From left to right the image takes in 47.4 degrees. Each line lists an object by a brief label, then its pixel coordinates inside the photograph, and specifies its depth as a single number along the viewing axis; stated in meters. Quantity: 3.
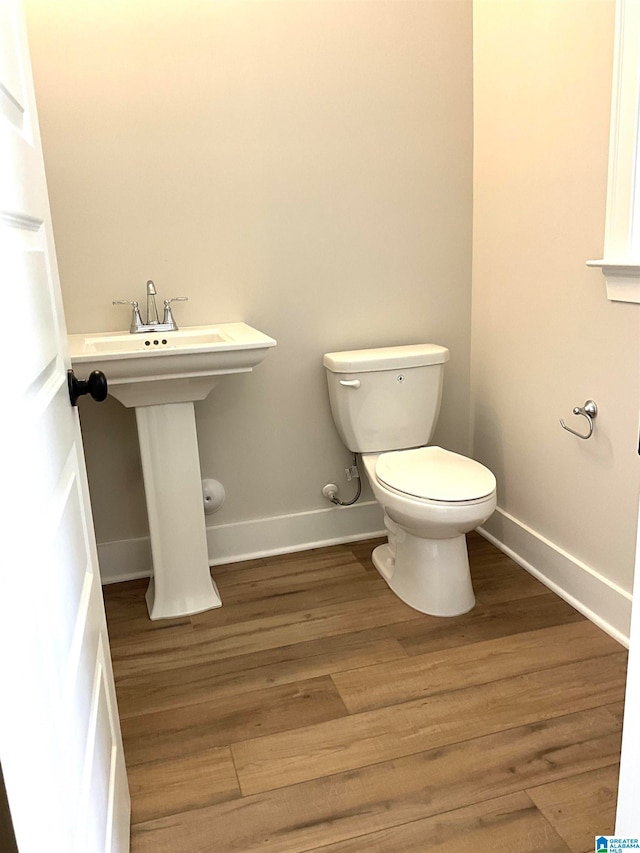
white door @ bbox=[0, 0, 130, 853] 0.73
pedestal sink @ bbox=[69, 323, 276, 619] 2.09
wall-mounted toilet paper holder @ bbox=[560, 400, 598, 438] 2.14
